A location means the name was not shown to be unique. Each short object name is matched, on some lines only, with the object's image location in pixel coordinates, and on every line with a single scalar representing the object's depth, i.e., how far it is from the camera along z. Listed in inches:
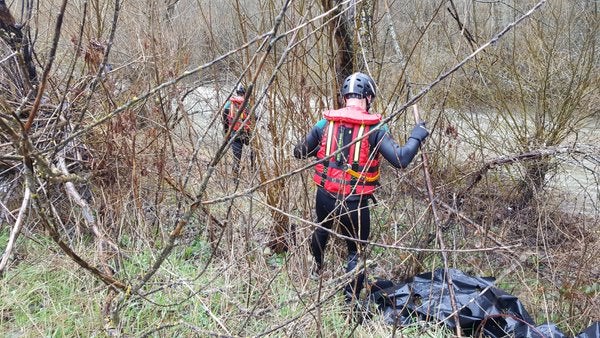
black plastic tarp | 121.3
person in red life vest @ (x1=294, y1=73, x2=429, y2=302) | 130.3
